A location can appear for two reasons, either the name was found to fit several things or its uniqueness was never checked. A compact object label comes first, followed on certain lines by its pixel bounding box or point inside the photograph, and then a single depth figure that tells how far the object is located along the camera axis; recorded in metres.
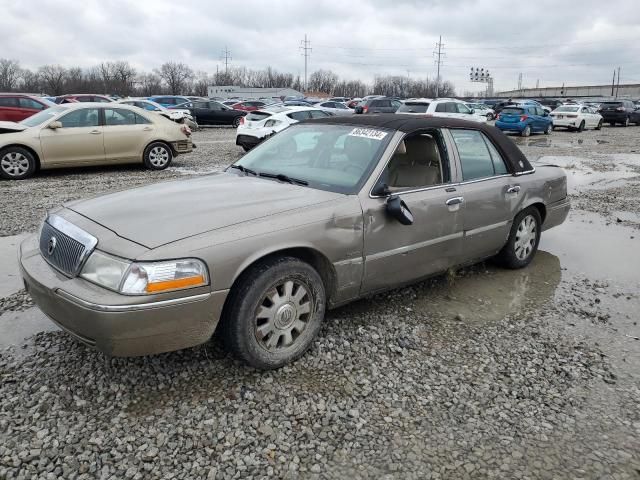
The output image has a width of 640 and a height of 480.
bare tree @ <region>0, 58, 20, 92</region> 92.04
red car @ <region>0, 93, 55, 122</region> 16.19
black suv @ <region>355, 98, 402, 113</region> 27.53
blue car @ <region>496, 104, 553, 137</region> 23.84
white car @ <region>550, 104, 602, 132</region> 27.39
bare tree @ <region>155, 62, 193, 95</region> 108.62
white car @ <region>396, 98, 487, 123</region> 20.29
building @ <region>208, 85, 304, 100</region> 83.81
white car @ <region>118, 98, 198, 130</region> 19.66
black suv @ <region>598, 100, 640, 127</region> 33.00
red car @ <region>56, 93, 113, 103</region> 24.62
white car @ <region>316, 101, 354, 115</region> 29.62
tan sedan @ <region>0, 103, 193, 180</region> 9.87
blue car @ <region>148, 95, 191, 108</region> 30.05
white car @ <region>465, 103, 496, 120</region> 24.42
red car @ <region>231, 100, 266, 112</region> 31.70
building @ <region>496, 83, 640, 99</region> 111.12
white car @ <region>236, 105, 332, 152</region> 15.11
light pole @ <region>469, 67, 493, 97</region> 95.06
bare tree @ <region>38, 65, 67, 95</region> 80.62
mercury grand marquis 2.71
